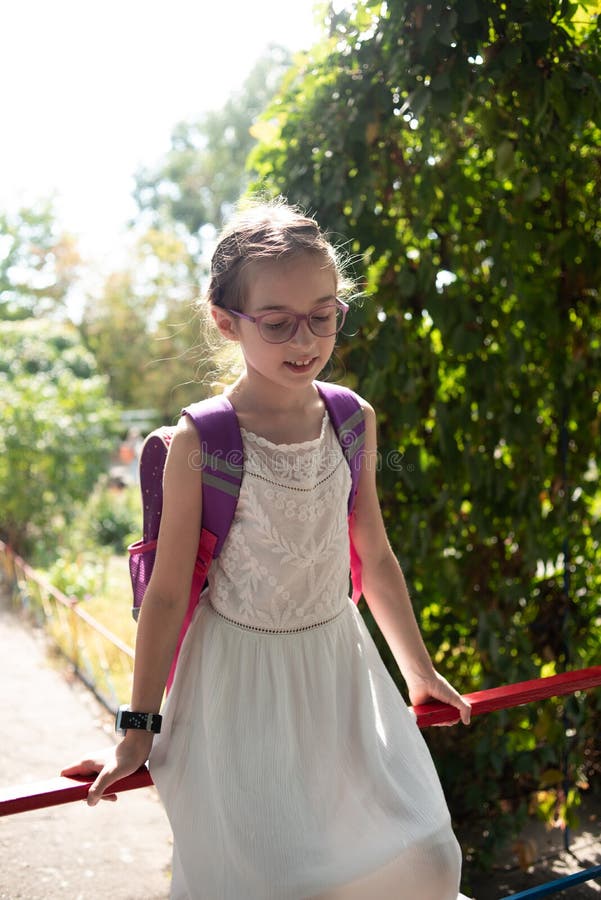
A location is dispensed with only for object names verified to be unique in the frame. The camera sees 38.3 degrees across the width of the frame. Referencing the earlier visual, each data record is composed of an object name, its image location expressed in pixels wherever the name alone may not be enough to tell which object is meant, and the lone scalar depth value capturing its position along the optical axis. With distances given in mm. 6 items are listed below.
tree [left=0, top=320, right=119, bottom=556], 9391
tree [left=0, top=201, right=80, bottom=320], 25027
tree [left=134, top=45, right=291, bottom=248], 25891
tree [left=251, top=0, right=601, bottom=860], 2416
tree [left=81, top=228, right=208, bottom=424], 19016
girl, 1402
